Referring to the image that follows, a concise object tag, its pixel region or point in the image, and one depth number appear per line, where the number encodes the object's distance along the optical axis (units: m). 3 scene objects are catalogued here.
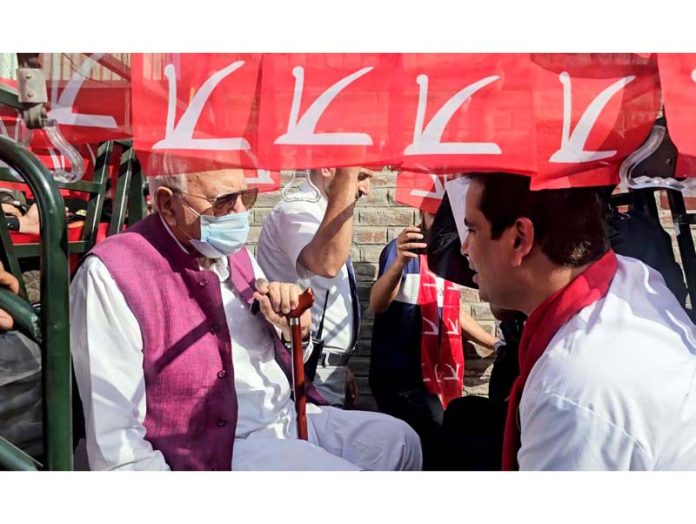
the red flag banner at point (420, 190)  1.81
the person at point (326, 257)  1.88
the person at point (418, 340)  2.02
